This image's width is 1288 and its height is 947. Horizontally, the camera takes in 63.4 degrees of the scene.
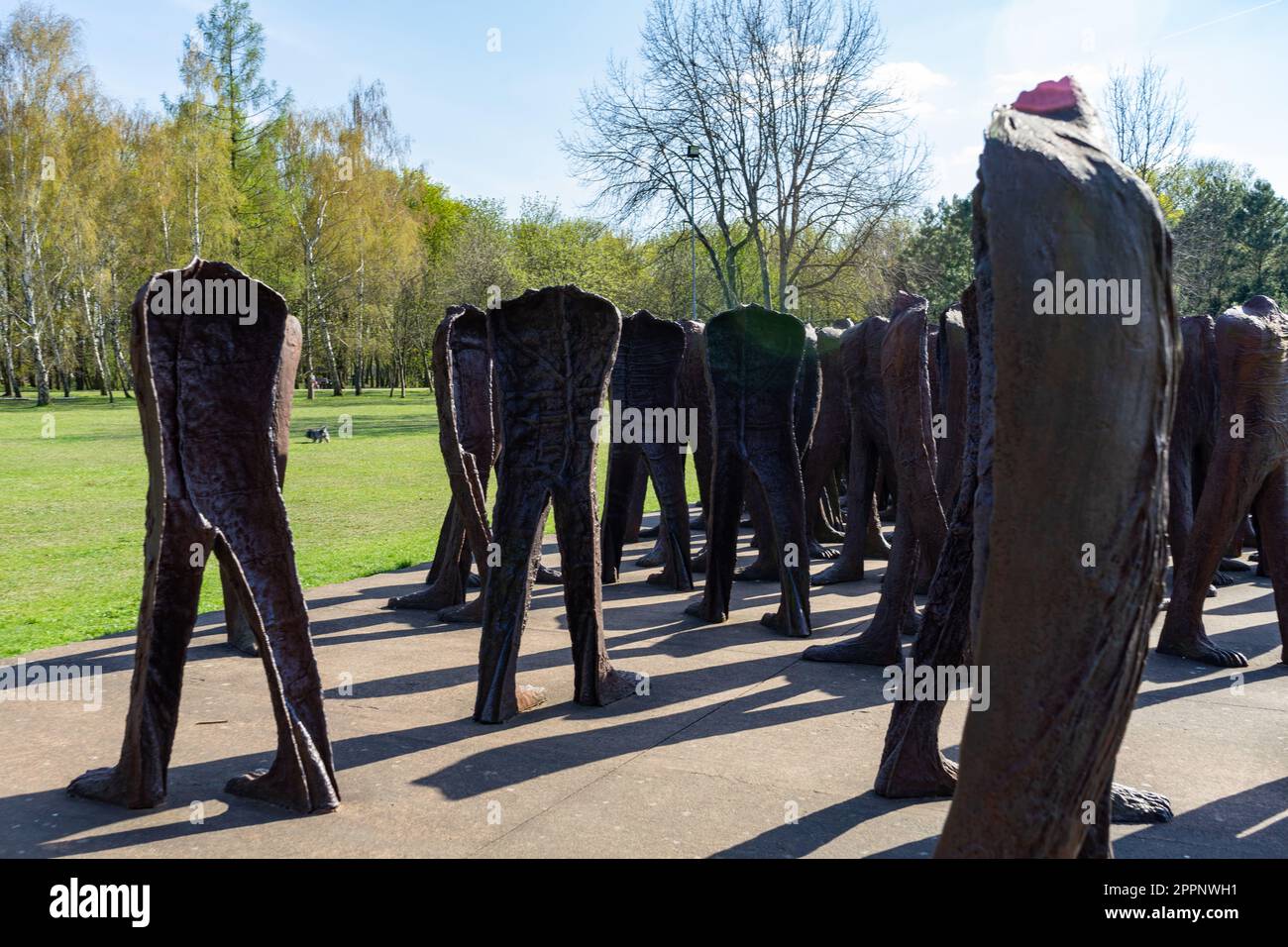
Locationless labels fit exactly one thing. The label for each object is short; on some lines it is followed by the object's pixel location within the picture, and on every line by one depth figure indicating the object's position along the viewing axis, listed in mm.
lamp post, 30609
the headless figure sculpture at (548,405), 5203
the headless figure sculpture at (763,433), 6906
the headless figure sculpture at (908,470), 5891
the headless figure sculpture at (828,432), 9828
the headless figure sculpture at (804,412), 8555
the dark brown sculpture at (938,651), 3904
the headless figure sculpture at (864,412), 7781
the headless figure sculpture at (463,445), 7148
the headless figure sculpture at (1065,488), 2297
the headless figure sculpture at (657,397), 8172
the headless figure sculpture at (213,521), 3875
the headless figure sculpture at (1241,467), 5980
